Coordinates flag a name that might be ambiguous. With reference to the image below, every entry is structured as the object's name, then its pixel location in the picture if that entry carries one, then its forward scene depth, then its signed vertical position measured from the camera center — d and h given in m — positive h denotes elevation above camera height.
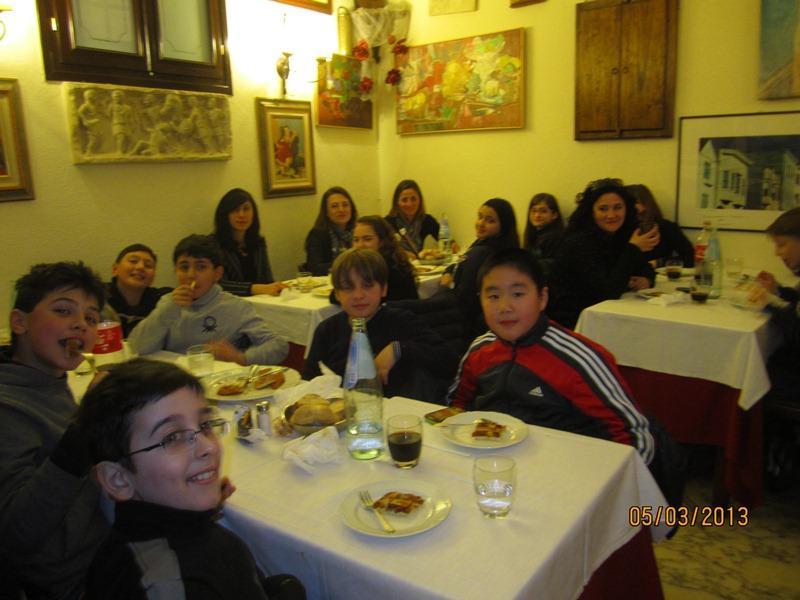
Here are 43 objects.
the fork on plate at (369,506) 1.28 -0.68
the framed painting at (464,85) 5.69 +0.99
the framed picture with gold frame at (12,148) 3.69 +0.33
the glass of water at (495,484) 1.33 -0.65
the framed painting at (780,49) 4.33 +0.90
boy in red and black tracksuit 1.87 -0.58
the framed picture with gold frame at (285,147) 5.32 +0.41
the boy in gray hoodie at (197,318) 3.01 -0.59
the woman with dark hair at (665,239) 4.91 -0.45
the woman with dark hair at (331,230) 5.39 -0.33
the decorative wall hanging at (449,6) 5.84 +1.72
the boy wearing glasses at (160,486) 1.10 -0.53
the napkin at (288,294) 3.99 -0.64
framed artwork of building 4.52 +0.07
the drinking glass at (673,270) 3.99 -0.57
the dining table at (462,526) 1.17 -0.70
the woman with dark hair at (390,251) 3.68 -0.36
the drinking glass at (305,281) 4.26 -0.62
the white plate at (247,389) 2.08 -0.66
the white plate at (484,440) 1.66 -0.67
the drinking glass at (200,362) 2.45 -0.65
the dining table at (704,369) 2.80 -0.88
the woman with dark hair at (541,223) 5.37 -0.32
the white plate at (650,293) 3.47 -0.62
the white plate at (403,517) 1.28 -0.68
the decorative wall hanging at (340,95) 5.85 +0.93
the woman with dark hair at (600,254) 3.54 -0.41
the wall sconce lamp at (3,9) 3.51 +1.09
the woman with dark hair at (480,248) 4.03 -0.42
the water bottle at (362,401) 1.67 -0.58
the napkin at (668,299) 3.30 -0.62
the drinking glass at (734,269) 3.75 -0.54
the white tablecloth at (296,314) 3.66 -0.72
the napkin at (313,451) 1.60 -0.67
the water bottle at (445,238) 5.61 -0.46
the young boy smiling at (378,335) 2.44 -0.58
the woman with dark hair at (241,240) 4.81 -0.35
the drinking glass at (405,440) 1.56 -0.62
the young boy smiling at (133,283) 3.67 -0.50
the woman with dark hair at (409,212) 6.09 -0.22
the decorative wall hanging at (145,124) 4.02 +0.52
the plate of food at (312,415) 1.80 -0.64
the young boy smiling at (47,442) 1.34 -0.56
